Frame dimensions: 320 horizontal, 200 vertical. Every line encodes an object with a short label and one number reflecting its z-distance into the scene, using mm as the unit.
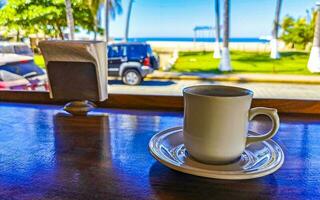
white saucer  374
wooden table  362
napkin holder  729
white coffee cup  388
